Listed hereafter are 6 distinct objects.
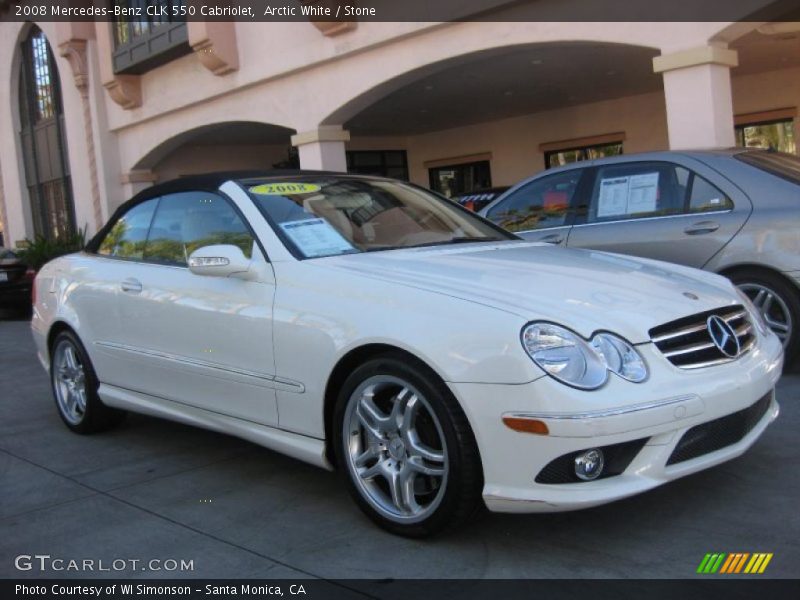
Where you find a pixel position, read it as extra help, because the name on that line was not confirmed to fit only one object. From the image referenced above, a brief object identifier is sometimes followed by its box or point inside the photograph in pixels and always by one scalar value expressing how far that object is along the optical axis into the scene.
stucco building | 9.84
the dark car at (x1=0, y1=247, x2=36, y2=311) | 13.93
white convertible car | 3.07
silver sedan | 5.56
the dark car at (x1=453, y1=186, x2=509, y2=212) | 9.07
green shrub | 17.42
